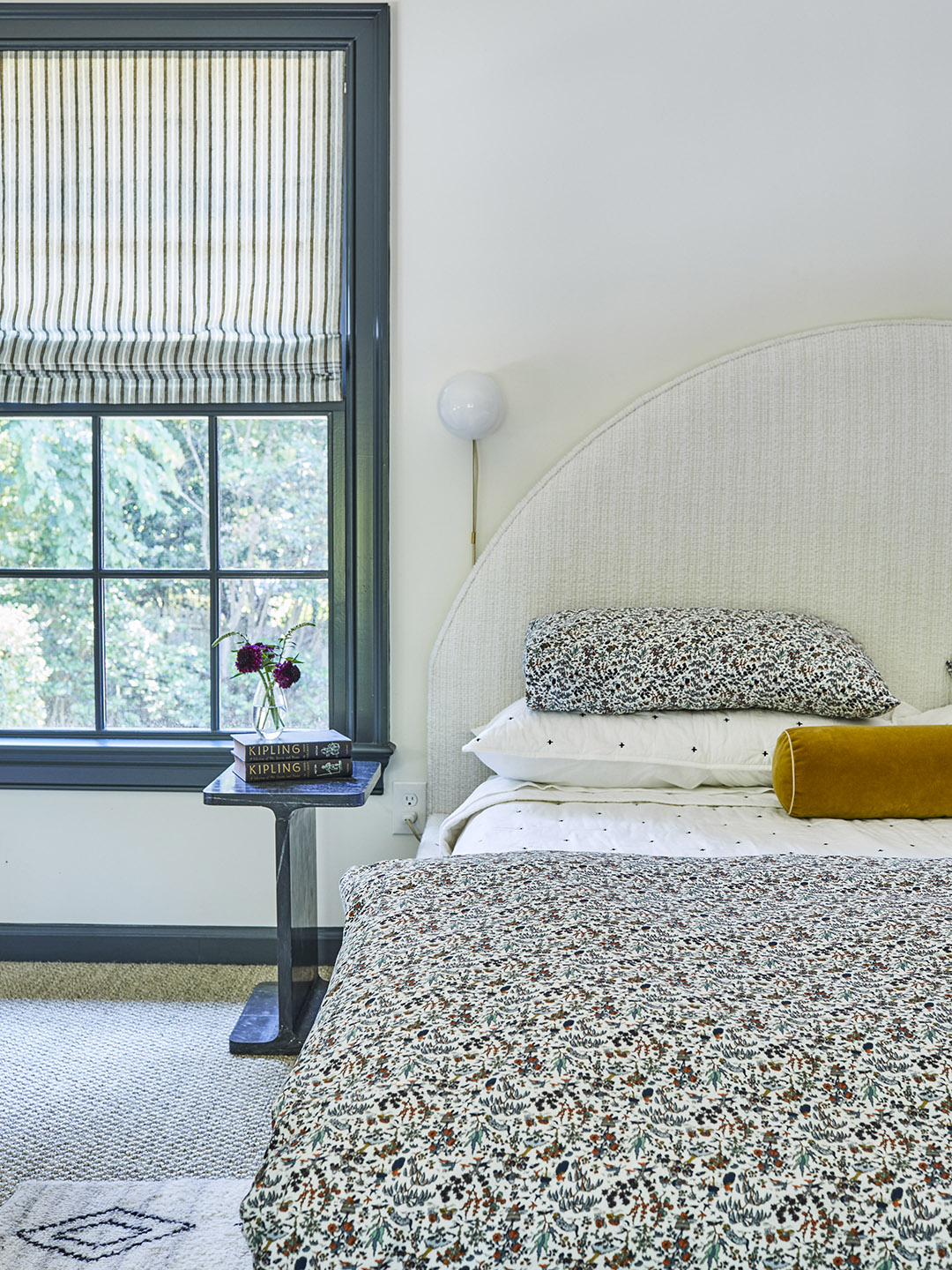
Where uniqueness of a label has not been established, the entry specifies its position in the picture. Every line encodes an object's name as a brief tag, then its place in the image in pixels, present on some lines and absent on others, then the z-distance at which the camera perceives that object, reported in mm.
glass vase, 2271
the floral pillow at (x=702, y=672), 2055
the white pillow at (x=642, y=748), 2004
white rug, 1457
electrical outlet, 2531
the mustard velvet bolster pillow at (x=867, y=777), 1799
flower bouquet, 2242
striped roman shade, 2453
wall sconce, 2344
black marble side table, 2041
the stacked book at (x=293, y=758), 2100
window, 2451
